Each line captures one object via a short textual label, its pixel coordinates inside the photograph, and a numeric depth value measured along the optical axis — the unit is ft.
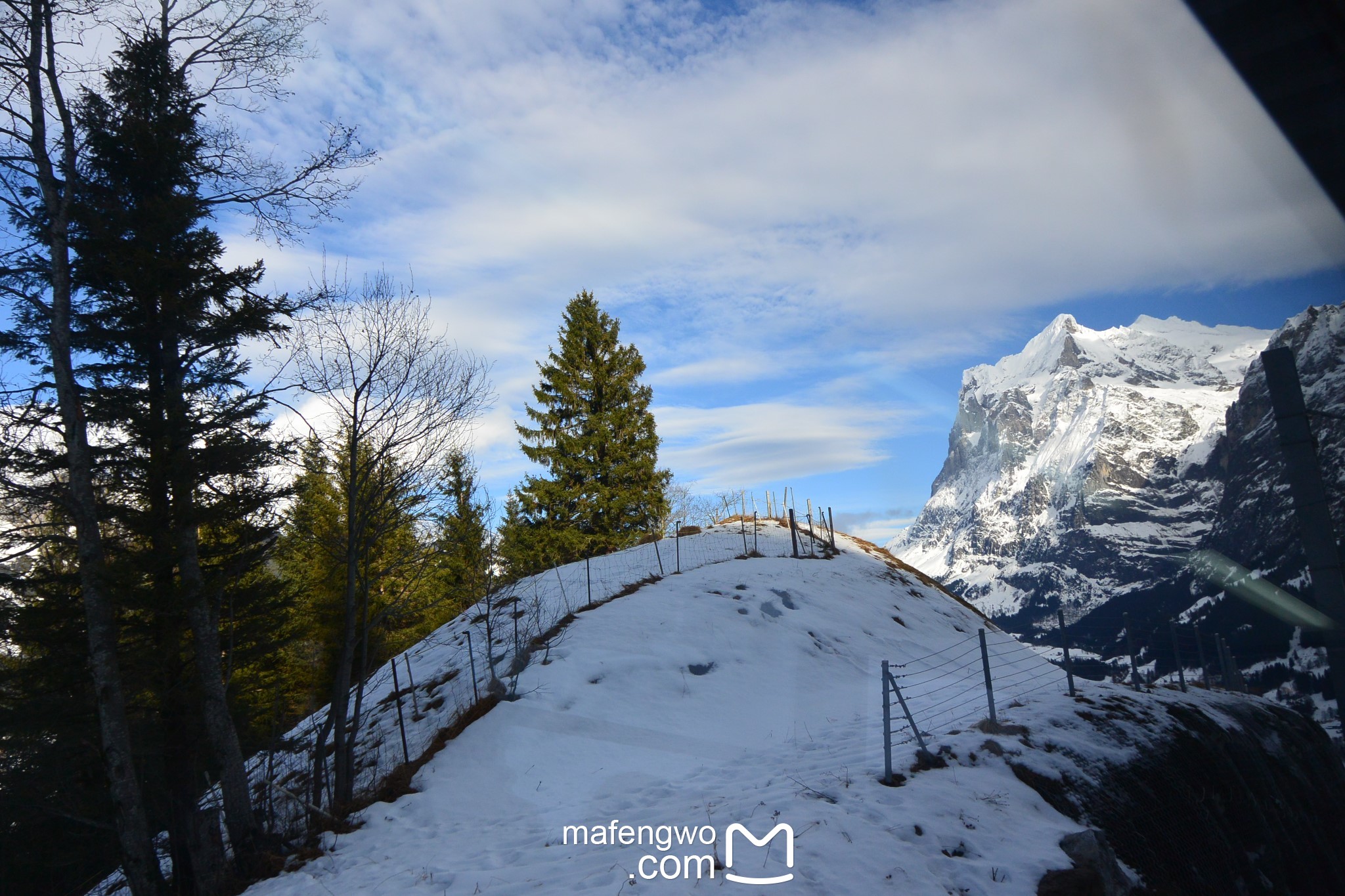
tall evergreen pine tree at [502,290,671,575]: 90.12
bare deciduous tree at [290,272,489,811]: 33.63
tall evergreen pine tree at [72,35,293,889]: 32.32
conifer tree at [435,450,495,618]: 38.86
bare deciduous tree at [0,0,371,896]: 28.55
